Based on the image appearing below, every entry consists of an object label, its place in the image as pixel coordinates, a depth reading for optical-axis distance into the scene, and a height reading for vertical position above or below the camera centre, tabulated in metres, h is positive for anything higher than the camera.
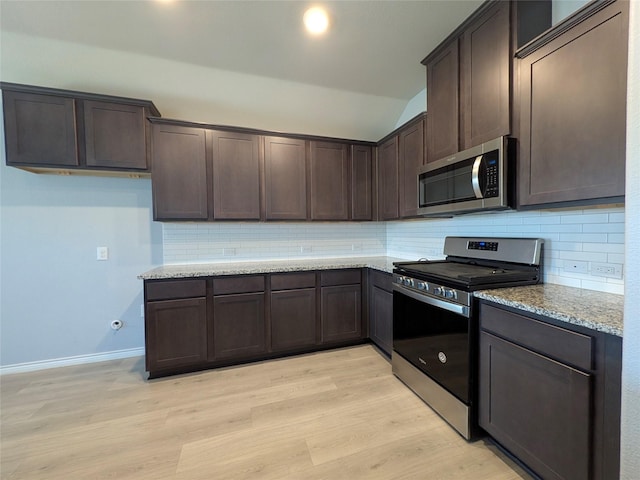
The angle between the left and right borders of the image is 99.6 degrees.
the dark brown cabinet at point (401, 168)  2.58 +0.66
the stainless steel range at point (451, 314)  1.64 -0.59
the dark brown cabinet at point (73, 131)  2.22 +0.90
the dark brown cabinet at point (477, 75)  1.66 +1.09
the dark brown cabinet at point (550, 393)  1.06 -0.75
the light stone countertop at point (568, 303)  1.08 -0.36
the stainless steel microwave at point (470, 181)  1.67 +0.35
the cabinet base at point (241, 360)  2.48 -1.27
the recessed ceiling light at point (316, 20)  1.94 +1.57
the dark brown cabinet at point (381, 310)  2.65 -0.82
